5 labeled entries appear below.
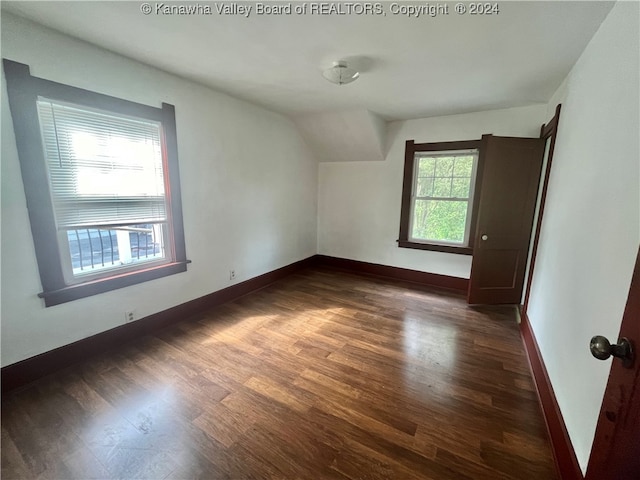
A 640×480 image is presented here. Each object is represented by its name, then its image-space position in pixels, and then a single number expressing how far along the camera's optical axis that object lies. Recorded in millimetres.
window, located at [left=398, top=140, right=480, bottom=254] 3555
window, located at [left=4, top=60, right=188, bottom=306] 1758
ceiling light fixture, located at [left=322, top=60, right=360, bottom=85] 2085
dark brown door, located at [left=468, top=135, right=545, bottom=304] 2932
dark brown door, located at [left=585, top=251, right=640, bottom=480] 701
